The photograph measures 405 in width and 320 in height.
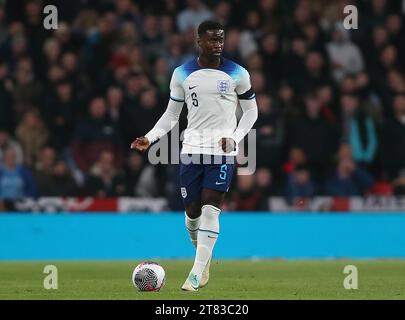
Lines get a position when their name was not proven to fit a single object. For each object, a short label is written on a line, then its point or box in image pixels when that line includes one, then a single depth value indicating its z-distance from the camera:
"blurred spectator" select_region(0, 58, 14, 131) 18.31
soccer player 11.13
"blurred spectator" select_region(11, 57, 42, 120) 18.52
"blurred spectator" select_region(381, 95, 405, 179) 18.88
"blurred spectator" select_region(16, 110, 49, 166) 18.19
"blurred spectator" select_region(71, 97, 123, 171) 18.17
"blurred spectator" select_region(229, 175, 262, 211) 17.89
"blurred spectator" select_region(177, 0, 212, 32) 19.92
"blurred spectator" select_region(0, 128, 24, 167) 17.92
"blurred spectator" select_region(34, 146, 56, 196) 17.80
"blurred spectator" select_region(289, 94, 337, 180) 18.62
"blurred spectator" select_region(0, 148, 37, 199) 17.61
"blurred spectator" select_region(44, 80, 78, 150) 18.42
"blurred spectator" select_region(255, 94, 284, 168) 18.39
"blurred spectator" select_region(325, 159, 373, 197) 18.39
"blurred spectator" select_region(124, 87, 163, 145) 18.20
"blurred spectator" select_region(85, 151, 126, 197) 17.91
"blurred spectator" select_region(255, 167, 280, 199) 17.92
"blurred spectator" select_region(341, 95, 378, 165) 18.77
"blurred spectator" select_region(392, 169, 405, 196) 18.58
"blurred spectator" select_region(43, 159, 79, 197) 17.77
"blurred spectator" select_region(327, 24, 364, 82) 19.95
